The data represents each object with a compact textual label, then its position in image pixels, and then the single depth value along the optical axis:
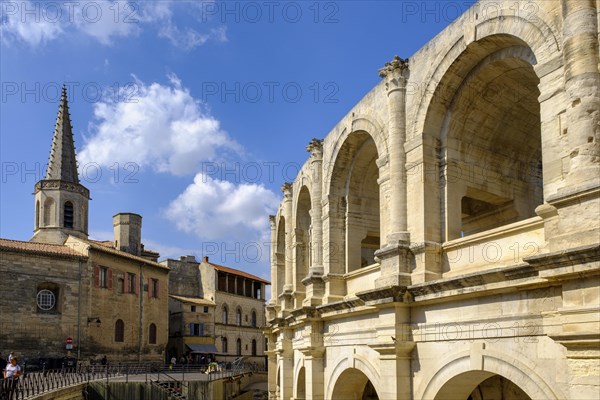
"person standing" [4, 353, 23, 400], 15.82
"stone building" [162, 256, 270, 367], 50.47
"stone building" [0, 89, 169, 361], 33.78
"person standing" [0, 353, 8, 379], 21.07
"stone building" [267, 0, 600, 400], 8.27
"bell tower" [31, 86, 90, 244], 44.09
